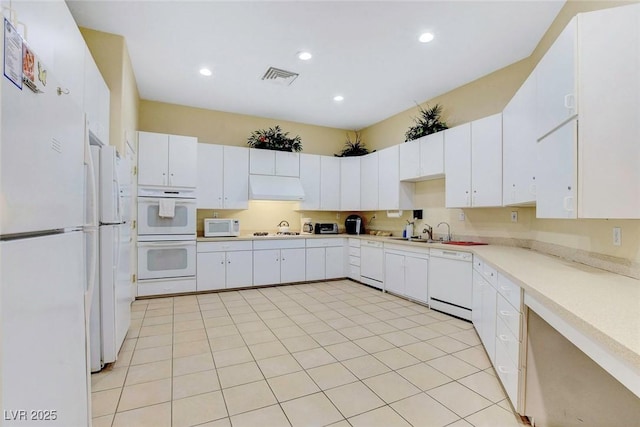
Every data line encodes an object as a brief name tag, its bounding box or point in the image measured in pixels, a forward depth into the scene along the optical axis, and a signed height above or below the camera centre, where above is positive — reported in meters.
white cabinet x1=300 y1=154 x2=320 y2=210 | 5.49 +0.61
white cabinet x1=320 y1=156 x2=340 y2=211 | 5.68 +0.57
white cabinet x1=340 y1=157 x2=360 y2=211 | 5.73 +0.57
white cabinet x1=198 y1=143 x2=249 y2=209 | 4.73 +0.58
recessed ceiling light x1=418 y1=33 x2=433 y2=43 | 2.93 +1.75
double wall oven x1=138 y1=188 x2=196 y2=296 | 4.18 -0.42
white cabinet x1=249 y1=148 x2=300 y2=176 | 5.08 +0.88
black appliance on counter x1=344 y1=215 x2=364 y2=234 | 5.84 -0.22
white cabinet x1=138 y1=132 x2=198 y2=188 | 4.20 +0.76
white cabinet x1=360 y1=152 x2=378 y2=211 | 5.27 +0.57
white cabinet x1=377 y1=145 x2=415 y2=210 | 4.76 +0.45
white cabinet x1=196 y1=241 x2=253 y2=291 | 4.51 -0.82
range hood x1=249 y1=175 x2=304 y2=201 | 4.99 +0.43
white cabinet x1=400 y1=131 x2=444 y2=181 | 4.02 +0.79
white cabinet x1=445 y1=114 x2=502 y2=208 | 3.21 +0.58
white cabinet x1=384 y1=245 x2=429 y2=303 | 3.91 -0.83
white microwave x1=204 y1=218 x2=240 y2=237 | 4.74 -0.24
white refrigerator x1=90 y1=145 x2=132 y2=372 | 2.21 -0.40
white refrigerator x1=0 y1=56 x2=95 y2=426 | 0.78 -0.15
